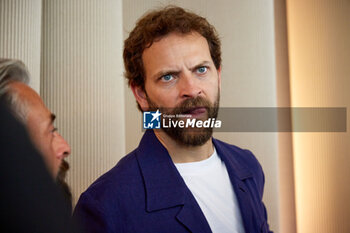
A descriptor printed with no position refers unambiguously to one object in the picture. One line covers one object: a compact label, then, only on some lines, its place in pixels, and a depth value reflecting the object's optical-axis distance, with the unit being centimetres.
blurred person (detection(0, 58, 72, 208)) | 126
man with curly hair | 141
